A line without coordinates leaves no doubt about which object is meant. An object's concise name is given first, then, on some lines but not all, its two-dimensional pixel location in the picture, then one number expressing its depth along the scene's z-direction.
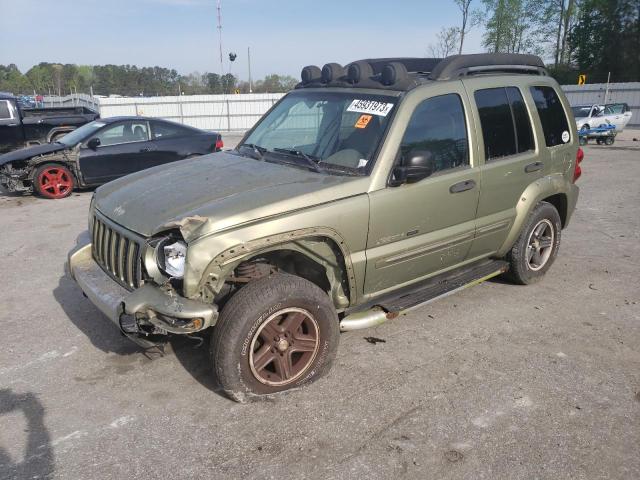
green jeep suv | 3.09
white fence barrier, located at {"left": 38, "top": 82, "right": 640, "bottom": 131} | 25.48
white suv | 20.61
